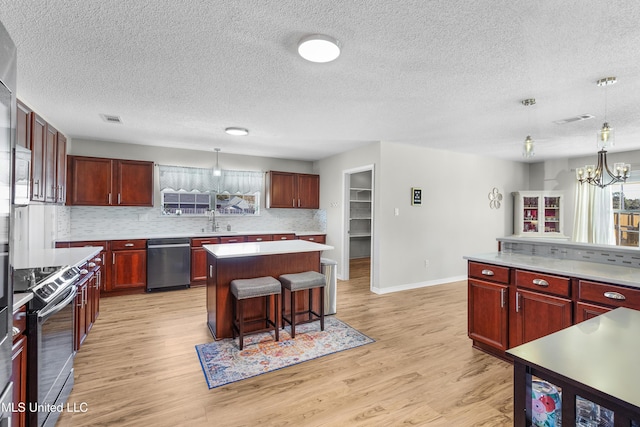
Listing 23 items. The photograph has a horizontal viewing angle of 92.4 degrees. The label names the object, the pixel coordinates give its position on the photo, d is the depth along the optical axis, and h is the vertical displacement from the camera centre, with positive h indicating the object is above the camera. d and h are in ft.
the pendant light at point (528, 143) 9.78 +2.33
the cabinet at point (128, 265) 14.98 -2.67
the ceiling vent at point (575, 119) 11.30 +3.66
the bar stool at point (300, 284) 10.07 -2.37
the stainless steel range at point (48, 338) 5.18 -2.43
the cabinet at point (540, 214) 21.18 +0.07
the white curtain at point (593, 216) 19.21 -0.03
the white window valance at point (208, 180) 18.08 +1.98
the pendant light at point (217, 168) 17.71 +2.73
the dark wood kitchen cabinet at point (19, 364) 4.69 -2.43
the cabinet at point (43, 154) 8.38 +1.83
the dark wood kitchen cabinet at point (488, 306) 8.75 -2.73
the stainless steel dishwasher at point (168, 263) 15.66 -2.68
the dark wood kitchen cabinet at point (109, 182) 15.20 +1.52
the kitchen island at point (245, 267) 10.14 -1.95
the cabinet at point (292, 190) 20.12 +1.52
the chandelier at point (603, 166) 8.28 +1.90
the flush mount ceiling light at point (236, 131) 13.43 +3.60
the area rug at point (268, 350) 8.14 -4.20
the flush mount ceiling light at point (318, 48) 6.29 +3.54
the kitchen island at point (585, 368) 2.70 -1.54
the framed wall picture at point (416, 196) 16.89 +0.98
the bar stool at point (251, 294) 9.29 -2.52
